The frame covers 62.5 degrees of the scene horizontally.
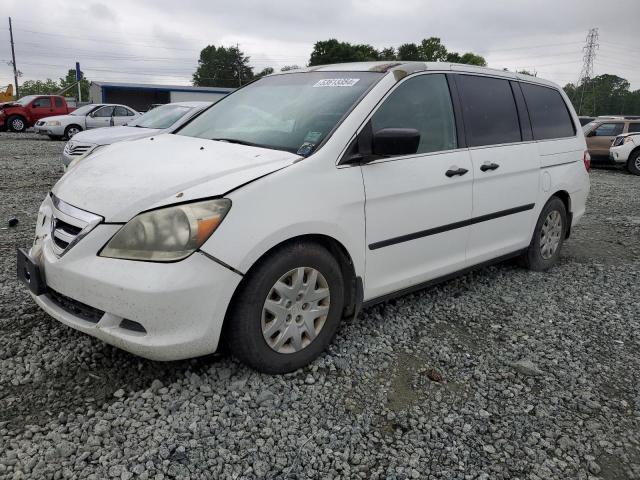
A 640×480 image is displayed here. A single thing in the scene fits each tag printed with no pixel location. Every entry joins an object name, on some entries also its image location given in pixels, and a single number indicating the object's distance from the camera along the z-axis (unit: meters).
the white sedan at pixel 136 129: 9.00
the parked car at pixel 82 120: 18.84
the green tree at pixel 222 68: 85.81
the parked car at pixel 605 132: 15.00
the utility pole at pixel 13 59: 52.84
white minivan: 2.46
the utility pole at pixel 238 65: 86.74
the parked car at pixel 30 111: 23.02
